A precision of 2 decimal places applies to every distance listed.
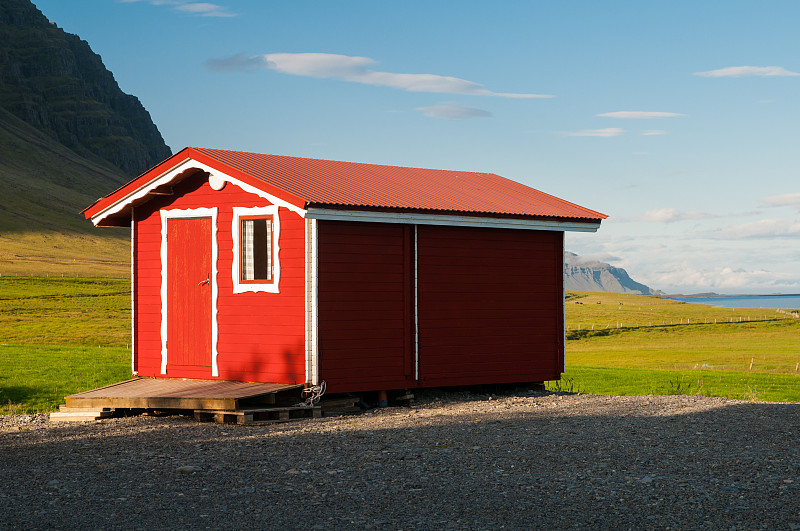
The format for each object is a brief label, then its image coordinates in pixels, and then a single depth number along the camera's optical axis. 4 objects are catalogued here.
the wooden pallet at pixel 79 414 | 14.91
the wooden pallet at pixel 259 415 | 13.70
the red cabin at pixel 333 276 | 14.78
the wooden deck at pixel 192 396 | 13.89
